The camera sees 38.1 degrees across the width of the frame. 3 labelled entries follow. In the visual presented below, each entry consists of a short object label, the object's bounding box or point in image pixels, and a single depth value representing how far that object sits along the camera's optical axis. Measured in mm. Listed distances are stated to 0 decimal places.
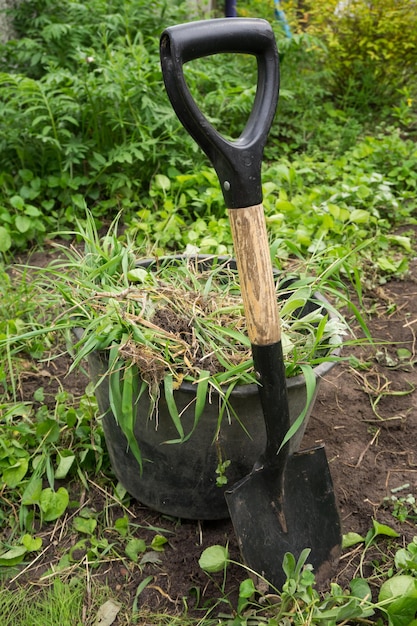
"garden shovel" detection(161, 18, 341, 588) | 1190
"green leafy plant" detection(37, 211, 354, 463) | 1483
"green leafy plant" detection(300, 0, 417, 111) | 4344
